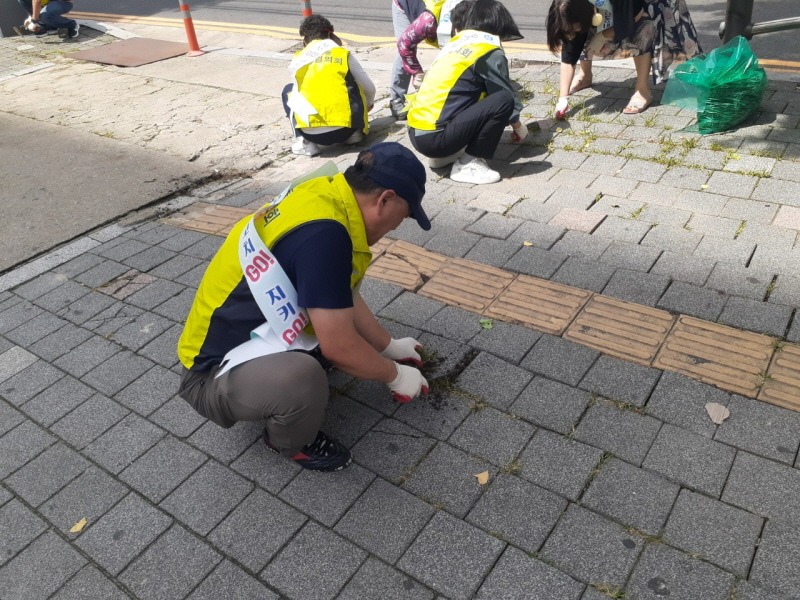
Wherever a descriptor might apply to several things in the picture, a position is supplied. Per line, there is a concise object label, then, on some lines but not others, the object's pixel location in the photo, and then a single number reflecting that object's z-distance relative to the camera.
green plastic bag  4.48
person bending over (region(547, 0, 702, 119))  5.01
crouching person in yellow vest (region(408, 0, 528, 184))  4.45
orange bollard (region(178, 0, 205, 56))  9.00
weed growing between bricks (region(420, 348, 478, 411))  2.78
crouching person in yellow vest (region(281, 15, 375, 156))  5.24
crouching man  2.20
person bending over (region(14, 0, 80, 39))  11.16
